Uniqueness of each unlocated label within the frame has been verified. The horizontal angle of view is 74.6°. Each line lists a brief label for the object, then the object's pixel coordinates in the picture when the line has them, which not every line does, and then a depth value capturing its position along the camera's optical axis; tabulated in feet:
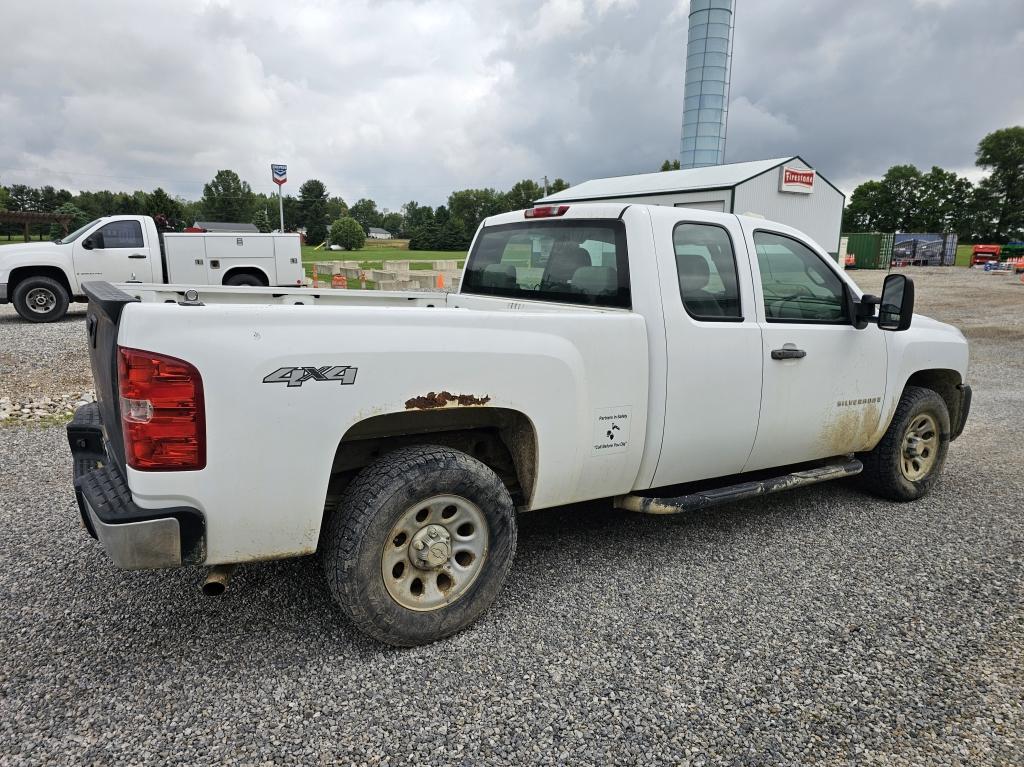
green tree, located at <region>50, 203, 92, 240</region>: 240.30
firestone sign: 83.66
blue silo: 124.77
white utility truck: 39.78
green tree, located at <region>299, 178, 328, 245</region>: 387.34
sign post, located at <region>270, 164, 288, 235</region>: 86.58
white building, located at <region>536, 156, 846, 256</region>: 79.51
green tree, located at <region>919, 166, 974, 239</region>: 274.16
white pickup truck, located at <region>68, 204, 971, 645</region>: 7.47
